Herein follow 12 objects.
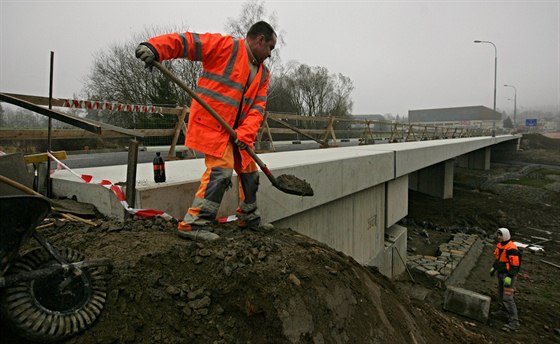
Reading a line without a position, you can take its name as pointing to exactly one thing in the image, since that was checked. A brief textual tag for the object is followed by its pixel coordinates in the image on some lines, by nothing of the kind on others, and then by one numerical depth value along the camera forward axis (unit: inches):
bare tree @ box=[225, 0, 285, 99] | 960.3
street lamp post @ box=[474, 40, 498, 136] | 1138.7
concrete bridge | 121.0
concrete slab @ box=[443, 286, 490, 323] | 269.9
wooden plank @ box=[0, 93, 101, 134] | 88.3
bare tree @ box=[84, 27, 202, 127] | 836.6
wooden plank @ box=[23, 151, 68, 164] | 132.7
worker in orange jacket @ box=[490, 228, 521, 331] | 267.6
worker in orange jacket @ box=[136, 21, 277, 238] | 102.8
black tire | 55.8
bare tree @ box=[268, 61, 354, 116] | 1557.8
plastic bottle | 117.9
